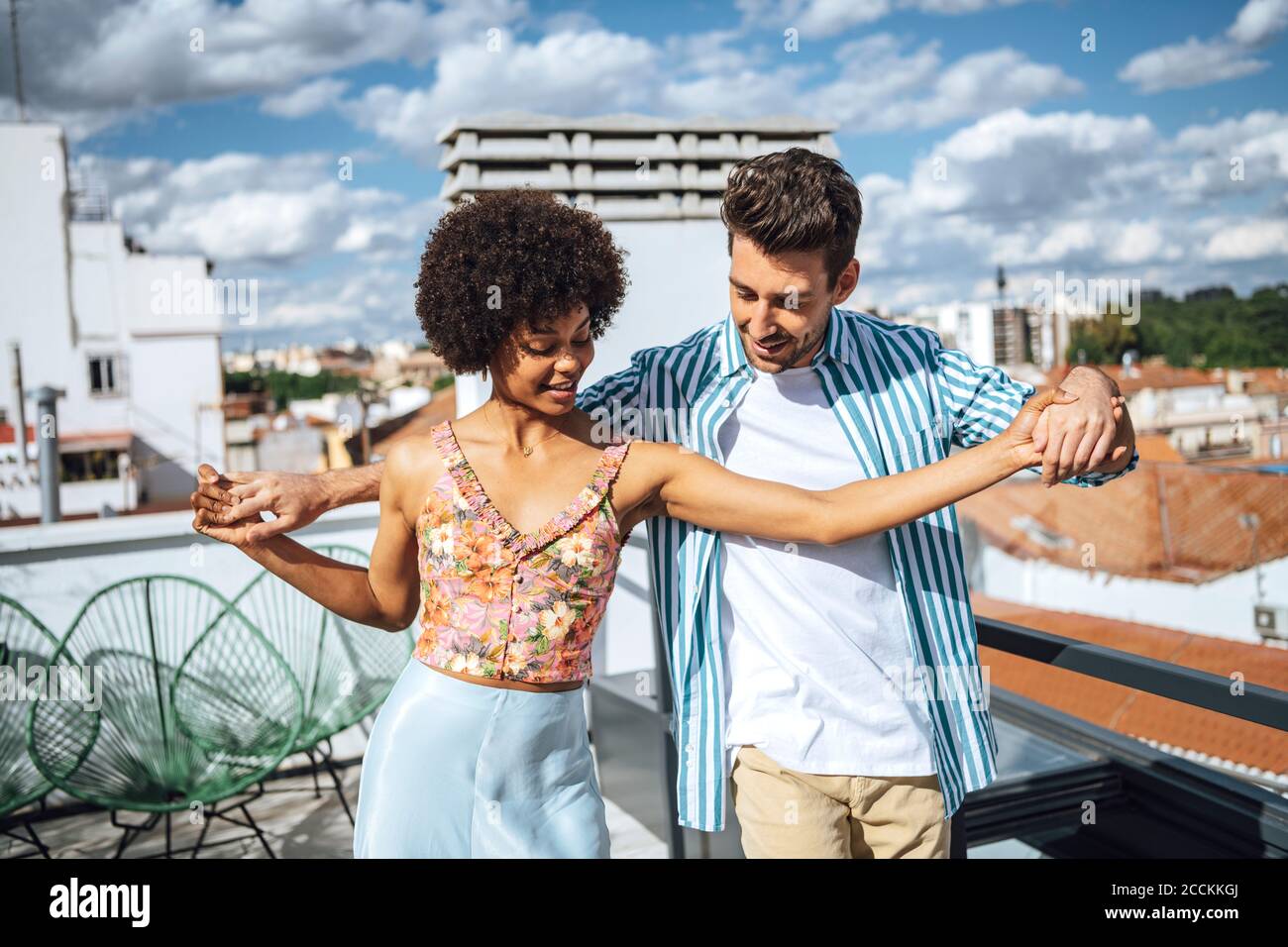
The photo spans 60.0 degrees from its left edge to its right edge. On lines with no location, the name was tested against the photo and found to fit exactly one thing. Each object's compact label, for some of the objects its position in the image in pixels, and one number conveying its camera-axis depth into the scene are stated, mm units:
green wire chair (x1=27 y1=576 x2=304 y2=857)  3146
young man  1578
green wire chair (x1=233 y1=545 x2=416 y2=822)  3629
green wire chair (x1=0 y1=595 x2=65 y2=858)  3145
